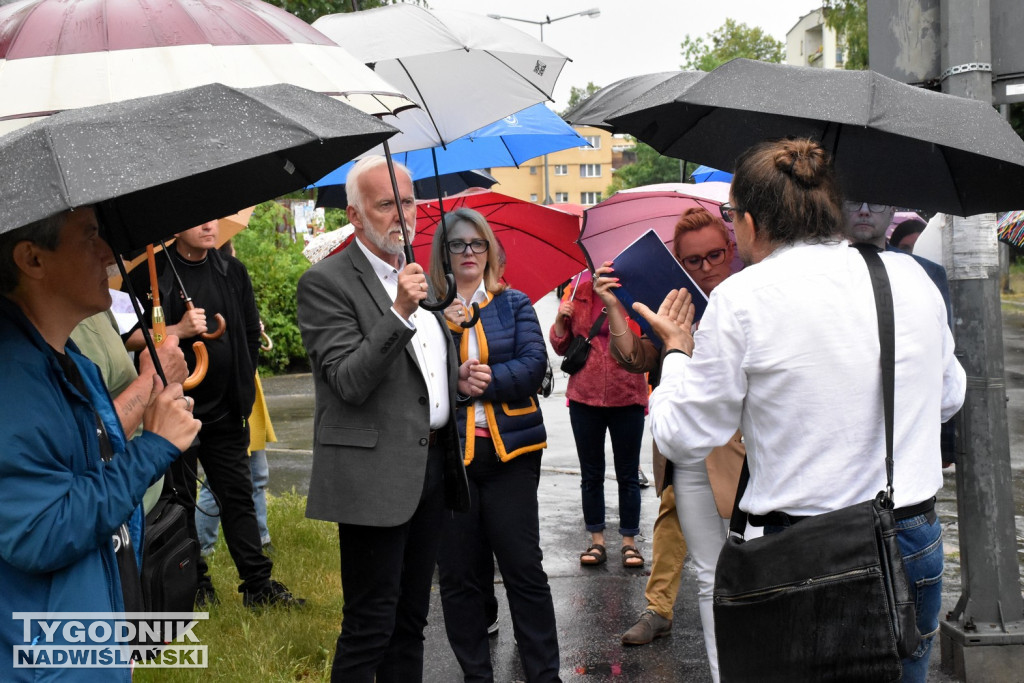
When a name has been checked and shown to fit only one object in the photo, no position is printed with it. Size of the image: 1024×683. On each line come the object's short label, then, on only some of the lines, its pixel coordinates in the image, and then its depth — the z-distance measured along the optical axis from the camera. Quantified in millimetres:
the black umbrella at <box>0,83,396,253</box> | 1906
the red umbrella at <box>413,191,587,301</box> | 5387
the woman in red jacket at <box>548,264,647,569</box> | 6262
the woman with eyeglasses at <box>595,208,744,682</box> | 3924
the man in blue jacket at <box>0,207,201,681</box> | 2168
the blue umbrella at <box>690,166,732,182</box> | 8692
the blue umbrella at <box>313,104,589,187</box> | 5867
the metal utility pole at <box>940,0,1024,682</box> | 4301
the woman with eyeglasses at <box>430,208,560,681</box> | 4344
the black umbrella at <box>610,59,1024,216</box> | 2973
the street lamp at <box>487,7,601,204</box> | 31709
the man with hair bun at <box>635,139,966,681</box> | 2568
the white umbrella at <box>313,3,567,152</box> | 4348
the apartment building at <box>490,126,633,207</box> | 105688
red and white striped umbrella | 2377
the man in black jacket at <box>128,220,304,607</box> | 5320
